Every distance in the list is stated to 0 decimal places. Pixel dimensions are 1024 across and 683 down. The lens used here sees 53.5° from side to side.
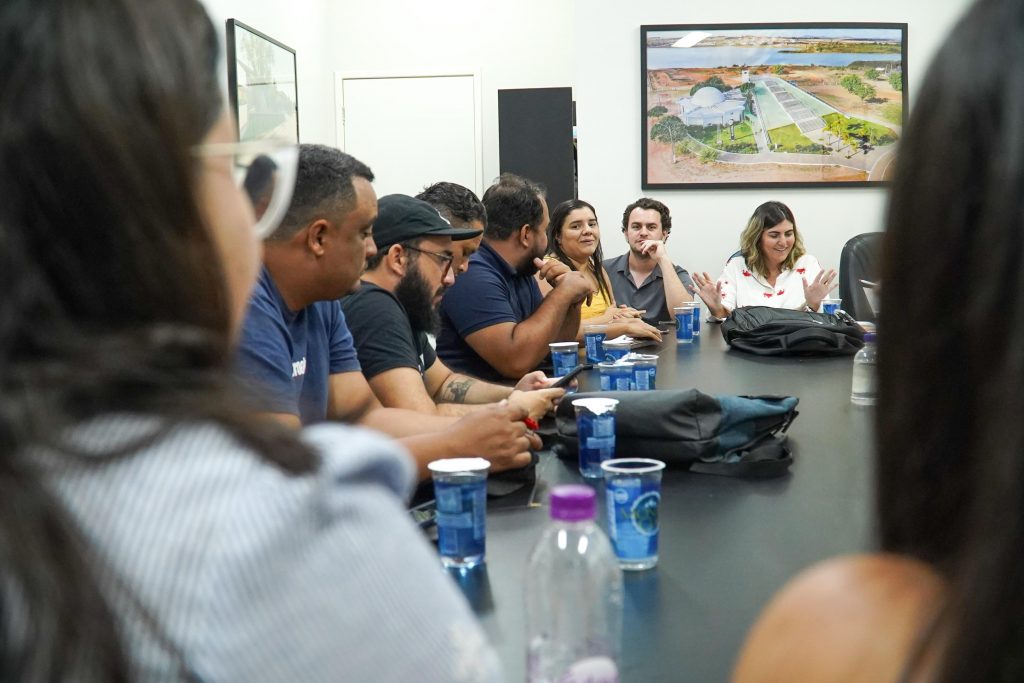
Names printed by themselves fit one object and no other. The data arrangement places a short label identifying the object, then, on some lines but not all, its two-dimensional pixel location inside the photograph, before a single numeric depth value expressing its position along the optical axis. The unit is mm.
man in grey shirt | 5262
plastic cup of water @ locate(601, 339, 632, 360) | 3229
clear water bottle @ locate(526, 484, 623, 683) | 1083
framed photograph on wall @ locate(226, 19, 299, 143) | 5150
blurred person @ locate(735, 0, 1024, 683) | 484
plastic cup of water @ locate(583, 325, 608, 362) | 3359
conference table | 1132
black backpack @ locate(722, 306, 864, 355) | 3498
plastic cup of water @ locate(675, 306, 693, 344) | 4027
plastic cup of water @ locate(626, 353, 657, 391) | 2629
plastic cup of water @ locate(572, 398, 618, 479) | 1863
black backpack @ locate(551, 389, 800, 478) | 1884
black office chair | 4816
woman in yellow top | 4805
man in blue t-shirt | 2109
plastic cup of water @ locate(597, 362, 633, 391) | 2623
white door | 7117
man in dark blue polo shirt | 3322
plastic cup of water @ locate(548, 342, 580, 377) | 2998
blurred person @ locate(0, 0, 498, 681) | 500
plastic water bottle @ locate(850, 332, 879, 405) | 2576
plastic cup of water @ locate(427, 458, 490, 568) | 1397
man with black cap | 2602
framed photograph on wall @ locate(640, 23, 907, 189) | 5688
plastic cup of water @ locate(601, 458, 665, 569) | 1372
